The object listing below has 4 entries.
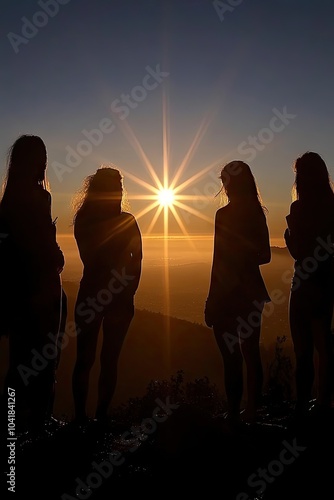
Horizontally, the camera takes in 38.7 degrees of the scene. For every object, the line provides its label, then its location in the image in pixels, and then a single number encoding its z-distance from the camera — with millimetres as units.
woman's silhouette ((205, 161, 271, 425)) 4316
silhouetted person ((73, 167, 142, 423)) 4324
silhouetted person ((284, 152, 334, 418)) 4469
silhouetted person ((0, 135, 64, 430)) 3877
